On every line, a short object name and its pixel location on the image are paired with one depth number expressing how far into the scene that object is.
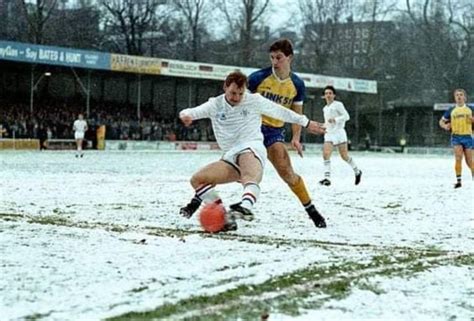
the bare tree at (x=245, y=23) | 67.25
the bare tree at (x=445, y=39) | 74.31
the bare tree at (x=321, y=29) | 73.62
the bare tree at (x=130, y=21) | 65.75
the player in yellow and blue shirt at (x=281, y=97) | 8.86
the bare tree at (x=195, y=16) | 68.88
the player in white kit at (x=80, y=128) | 33.88
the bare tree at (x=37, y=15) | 58.96
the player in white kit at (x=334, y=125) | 17.12
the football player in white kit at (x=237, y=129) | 8.27
